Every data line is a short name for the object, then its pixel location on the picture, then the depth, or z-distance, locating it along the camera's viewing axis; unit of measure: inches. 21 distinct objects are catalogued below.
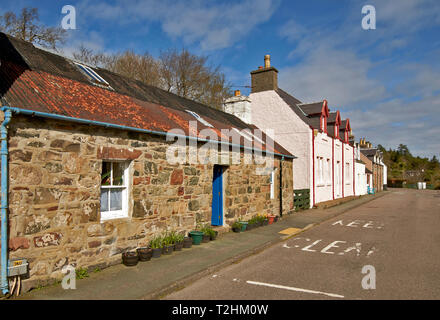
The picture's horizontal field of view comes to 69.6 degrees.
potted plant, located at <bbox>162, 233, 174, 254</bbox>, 308.8
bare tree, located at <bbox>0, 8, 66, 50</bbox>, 724.7
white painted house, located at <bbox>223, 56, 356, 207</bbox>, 733.9
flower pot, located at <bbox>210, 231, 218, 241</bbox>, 379.2
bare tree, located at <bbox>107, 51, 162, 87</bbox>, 1002.2
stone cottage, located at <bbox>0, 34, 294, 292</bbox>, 215.3
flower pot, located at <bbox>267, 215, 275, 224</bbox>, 515.5
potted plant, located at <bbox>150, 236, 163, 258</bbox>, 296.0
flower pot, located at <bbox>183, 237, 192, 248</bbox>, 335.6
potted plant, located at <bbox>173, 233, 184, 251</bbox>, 323.9
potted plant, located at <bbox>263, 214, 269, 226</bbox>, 494.5
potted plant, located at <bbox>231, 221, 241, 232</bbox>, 433.7
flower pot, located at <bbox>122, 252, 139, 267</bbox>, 267.7
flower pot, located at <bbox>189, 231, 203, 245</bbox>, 352.2
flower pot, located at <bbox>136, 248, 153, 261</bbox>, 282.4
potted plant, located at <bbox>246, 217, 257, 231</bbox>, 454.6
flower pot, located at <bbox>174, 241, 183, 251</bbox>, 323.6
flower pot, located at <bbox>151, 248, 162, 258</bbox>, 295.7
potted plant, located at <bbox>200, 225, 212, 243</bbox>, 365.4
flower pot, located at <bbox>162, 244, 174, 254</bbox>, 308.0
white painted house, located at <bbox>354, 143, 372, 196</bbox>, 1246.3
